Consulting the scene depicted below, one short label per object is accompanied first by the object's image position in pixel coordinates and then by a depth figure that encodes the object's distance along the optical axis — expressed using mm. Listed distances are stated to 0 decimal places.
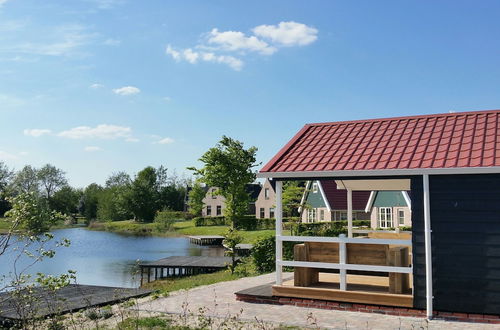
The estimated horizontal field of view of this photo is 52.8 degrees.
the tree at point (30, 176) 93950
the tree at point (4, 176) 71562
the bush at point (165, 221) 67250
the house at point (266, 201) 65438
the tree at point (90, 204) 98312
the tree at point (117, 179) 126531
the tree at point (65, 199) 93438
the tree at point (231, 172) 27672
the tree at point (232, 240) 21938
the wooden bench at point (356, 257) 10367
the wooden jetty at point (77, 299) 11594
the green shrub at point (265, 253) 19188
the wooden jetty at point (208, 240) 50875
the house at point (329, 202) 45969
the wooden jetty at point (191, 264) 25658
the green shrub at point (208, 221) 65500
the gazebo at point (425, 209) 9469
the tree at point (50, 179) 98688
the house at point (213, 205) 75875
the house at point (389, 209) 39938
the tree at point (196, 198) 76125
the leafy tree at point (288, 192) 38156
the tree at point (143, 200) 85938
